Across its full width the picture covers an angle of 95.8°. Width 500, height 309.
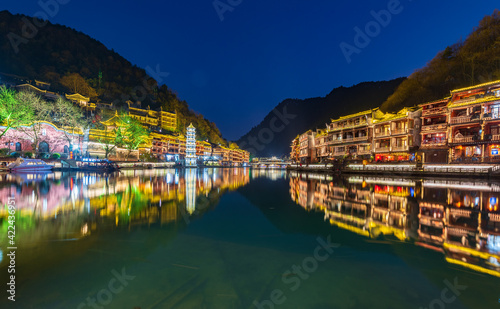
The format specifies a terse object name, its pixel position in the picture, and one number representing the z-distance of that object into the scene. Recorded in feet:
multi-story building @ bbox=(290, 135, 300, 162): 297.61
